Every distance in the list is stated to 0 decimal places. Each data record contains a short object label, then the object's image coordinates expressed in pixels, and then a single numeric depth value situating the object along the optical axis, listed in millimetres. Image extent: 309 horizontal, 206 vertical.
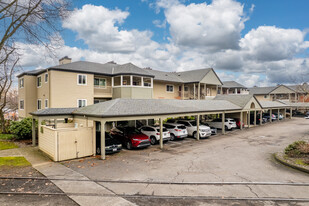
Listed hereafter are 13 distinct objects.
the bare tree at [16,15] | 10970
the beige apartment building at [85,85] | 21641
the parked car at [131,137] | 16047
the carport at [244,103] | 28125
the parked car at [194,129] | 21030
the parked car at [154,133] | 18223
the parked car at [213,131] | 23141
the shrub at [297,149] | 13266
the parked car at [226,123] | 26844
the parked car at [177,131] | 19750
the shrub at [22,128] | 18672
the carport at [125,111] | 13813
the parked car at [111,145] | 14308
